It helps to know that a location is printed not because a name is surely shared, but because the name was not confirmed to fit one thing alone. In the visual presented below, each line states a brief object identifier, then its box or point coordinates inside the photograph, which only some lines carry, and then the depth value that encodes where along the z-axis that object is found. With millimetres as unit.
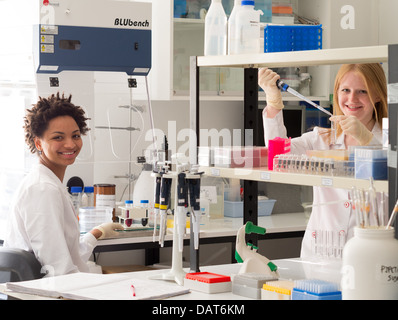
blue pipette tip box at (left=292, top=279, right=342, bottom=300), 1810
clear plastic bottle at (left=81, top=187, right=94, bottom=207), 3787
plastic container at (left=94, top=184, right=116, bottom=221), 3723
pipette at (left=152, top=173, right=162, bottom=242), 2182
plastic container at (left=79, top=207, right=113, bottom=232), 3555
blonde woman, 2660
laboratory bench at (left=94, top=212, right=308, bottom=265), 3432
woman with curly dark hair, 2707
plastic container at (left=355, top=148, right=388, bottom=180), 1872
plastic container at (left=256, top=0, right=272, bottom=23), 4355
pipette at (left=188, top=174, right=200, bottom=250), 2168
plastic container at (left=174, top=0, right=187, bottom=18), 4098
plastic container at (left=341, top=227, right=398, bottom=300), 1641
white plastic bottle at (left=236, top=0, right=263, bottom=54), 2361
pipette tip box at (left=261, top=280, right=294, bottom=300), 1908
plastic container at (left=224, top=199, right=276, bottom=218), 4211
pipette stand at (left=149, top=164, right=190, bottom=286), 2205
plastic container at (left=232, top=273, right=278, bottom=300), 2035
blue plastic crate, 2285
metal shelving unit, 1796
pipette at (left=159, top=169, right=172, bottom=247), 2150
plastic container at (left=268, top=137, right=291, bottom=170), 2293
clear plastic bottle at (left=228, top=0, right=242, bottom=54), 2377
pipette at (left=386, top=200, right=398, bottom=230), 1709
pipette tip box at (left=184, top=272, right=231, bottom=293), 2100
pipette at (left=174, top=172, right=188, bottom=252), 2146
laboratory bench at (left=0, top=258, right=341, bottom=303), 2049
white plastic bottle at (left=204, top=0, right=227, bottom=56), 2422
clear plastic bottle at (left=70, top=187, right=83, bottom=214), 3743
